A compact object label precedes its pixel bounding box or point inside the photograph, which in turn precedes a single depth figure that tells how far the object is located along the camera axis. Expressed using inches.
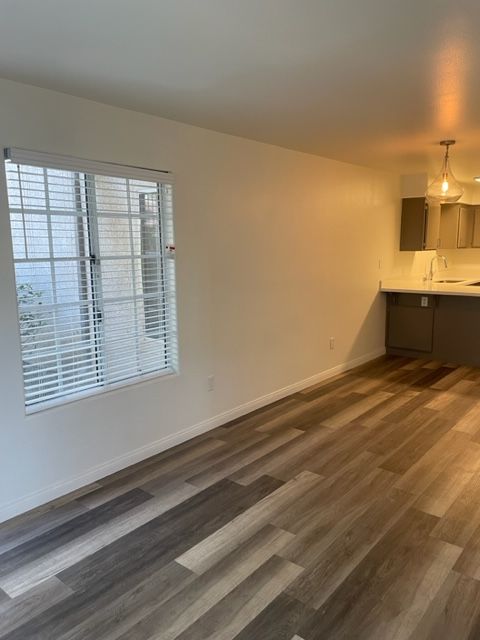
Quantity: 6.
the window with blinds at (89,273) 102.7
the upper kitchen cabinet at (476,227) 289.3
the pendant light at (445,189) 153.3
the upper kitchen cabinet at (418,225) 237.0
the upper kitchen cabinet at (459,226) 272.4
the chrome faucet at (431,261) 274.1
